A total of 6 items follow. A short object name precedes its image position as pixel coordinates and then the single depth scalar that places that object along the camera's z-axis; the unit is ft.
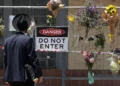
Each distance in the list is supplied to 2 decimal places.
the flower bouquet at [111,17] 38.33
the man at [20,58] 31.80
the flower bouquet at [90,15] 38.53
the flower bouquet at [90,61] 38.68
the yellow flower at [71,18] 38.86
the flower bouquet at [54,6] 39.57
